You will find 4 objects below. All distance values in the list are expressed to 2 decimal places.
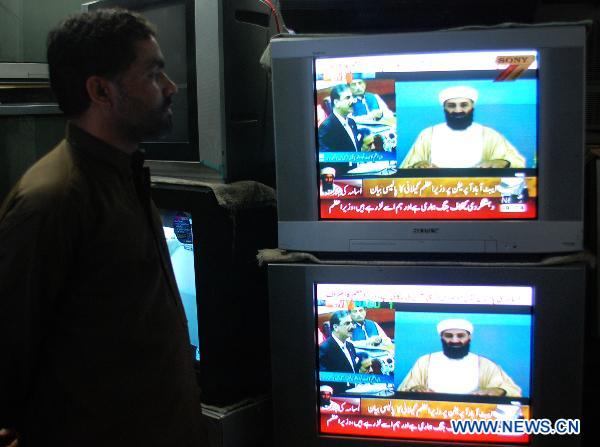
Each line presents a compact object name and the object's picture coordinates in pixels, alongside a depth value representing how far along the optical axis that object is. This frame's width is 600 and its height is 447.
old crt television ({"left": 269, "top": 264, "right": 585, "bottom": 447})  1.77
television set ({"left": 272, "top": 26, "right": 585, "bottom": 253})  1.74
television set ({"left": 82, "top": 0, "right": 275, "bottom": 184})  1.98
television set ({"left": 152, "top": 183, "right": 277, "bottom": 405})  1.99
